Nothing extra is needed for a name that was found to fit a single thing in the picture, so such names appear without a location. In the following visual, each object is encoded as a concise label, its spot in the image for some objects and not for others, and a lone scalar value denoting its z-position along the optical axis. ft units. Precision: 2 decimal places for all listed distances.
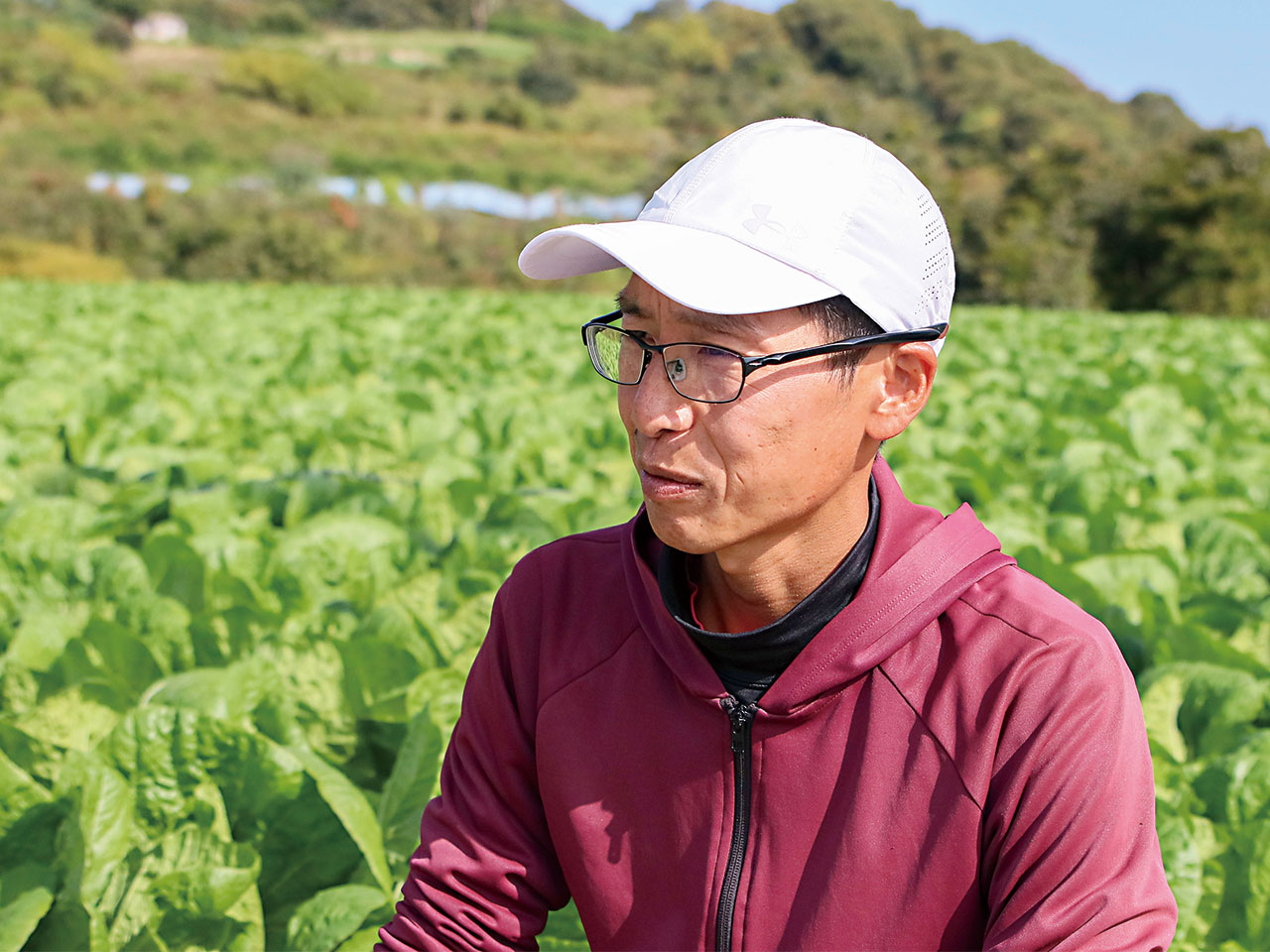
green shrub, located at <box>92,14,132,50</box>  265.13
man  4.56
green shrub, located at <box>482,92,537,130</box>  267.80
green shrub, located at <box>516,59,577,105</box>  288.75
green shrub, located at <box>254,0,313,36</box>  317.22
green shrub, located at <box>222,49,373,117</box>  255.91
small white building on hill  299.99
